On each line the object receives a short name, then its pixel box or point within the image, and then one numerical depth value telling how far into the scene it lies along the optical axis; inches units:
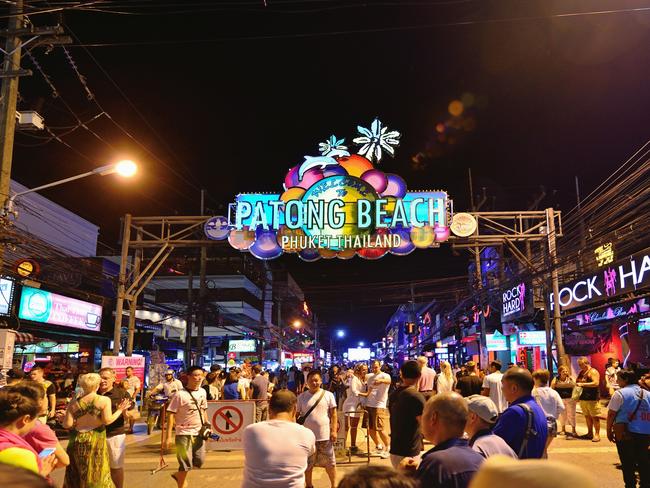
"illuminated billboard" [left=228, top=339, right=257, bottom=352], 1817.2
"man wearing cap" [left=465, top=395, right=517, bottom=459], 149.9
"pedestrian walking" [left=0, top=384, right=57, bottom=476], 133.0
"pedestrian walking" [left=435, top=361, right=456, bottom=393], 497.0
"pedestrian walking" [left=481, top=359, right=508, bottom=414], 445.1
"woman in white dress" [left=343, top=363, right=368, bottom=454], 494.0
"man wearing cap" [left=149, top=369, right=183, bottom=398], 486.5
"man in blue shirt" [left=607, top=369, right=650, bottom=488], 275.1
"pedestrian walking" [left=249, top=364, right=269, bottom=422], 563.4
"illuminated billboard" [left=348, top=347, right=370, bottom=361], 2660.9
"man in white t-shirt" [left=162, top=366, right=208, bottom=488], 322.7
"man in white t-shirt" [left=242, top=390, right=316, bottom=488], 159.2
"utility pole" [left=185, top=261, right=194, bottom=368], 1125.4
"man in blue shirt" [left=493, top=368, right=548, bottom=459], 176.6
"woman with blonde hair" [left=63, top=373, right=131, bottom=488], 243.1
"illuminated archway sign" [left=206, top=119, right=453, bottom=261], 687.7
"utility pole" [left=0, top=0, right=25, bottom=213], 427.8
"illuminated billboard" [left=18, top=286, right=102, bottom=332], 790.3
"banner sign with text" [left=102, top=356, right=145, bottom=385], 658.2
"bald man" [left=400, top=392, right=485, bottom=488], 113.6
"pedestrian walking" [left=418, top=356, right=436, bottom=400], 507.5
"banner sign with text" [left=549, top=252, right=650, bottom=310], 631.2
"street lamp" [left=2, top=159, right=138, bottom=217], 462.6
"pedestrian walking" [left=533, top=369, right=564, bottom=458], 369.1
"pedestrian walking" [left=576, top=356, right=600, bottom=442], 506.3
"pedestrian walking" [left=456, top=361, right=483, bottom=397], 262.8
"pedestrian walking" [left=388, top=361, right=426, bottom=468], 254.0
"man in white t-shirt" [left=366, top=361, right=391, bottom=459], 460.8
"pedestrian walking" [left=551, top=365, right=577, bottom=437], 533.6
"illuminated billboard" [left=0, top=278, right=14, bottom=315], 735.3
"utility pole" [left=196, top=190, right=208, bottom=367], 1053.8
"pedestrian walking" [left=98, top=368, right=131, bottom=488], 279.0
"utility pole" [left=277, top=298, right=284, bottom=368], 1980.3
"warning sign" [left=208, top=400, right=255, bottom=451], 397.7
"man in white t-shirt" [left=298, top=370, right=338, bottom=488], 315.3
